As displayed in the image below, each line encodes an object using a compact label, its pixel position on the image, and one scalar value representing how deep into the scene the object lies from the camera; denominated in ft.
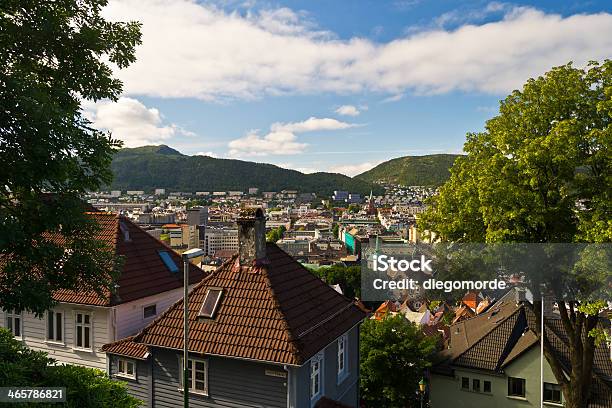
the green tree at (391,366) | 78.23
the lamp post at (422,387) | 81.04
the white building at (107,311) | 46.70
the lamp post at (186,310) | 29.72
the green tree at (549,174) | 38.52
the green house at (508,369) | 69.77
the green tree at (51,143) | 20.98
